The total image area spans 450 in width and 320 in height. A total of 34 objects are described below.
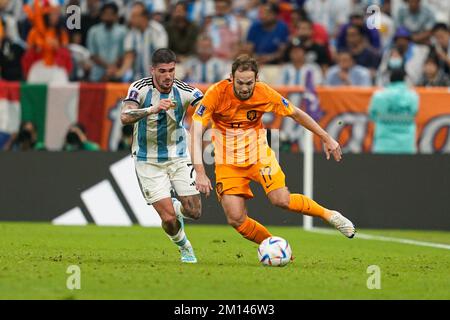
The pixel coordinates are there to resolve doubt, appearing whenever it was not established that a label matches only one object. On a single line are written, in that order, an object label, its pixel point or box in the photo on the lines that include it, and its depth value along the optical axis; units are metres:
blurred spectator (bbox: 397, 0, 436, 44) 21.98
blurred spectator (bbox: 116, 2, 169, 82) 20.41
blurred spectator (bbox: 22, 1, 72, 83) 20.55
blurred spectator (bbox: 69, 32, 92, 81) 20.98
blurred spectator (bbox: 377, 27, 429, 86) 20.67
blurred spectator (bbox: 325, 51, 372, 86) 20.52
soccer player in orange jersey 11.87
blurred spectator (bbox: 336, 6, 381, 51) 21.47
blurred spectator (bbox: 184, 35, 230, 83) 20.56
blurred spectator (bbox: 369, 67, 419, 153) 18.48
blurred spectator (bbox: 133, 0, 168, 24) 22.57
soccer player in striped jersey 12.18
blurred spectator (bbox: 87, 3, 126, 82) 20.73
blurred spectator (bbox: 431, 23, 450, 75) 20.98
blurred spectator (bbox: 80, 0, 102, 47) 21.69
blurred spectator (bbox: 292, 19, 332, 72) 20.98
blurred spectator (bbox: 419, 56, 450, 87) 20.11
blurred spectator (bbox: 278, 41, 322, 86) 20.27
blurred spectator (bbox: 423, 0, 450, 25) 22.17
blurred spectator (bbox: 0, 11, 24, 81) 20.86
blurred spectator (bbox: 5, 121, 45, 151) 19.42
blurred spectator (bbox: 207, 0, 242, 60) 21.47
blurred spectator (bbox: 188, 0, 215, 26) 22.67
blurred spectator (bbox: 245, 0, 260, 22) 22.88
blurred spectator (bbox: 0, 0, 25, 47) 21.06
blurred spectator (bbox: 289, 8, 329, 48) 21.69
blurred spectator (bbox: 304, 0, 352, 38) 22.70
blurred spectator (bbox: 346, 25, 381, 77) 21.19
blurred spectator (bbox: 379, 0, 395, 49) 22.08
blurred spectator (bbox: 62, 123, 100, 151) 19.33
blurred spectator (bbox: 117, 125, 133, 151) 19.56
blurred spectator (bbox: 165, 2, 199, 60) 21.30
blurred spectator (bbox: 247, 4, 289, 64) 21.31
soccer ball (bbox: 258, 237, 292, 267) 11.49
